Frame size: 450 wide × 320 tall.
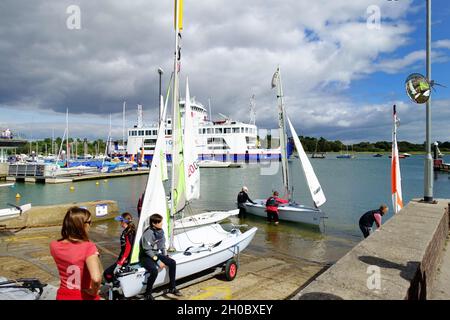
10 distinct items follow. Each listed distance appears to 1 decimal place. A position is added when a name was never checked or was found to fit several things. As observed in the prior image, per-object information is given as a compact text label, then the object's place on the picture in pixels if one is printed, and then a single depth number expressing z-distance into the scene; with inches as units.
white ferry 2997.0
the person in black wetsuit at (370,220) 378.9
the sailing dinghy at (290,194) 567.0
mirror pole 320.5
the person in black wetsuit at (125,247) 225.6
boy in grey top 216.8
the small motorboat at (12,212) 458.0
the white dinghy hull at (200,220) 452.1
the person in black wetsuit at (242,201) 661.9
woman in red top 107.4
